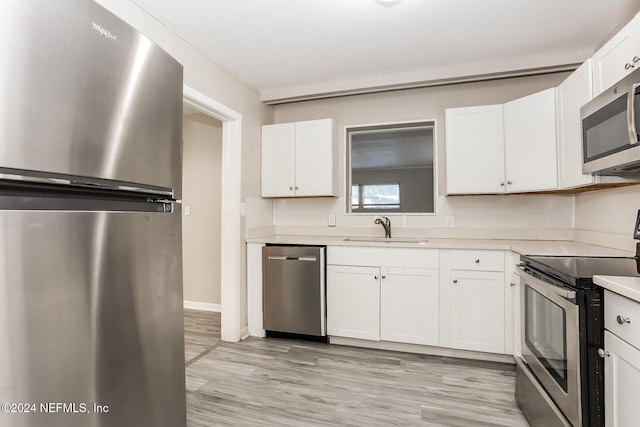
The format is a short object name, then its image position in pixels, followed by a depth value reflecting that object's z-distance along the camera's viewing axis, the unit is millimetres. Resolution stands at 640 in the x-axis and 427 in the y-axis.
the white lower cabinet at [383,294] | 2625
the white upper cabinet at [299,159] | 3244
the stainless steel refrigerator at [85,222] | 728
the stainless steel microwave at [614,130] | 1392
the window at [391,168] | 3301
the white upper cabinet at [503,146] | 2453
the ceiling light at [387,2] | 1933
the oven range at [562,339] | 1278
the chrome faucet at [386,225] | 3209
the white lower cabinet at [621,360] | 1076
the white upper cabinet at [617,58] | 1571
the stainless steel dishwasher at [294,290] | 2830
